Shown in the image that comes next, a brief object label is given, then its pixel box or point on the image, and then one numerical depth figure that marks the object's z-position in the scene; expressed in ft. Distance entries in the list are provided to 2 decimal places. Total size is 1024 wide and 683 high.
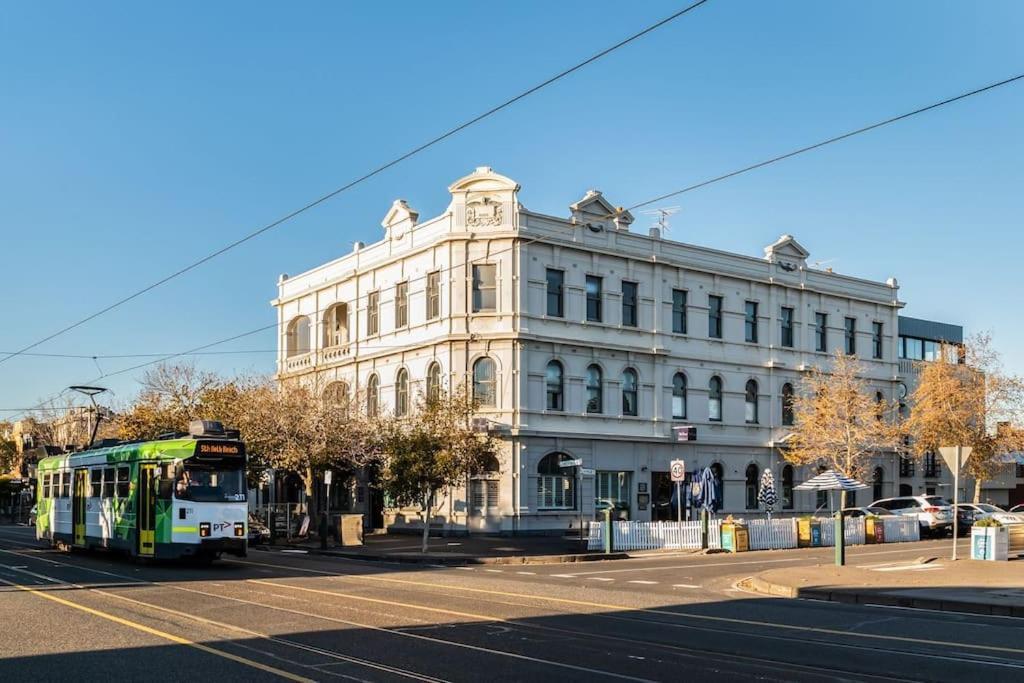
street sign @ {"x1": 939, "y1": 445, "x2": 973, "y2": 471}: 80.12
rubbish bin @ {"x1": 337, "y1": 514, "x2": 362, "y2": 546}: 122.72
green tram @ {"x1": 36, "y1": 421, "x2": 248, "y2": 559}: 82.99
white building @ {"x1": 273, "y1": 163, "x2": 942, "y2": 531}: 137.28
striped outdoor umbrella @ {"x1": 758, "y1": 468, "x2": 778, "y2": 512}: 139.13
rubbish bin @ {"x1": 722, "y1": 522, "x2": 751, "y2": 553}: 111.04
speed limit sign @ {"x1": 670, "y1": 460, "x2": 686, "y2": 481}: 108.27
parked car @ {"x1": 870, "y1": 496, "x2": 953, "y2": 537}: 137.08
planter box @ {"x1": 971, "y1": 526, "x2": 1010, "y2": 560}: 88.63
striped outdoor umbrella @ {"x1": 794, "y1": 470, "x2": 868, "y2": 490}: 119.55
